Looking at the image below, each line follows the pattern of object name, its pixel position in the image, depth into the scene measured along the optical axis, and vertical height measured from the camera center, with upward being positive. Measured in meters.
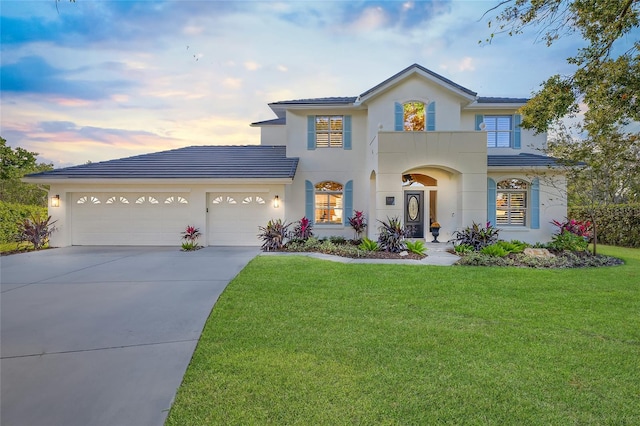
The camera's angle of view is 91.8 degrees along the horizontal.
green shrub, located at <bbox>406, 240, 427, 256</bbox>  9.84 -1.26
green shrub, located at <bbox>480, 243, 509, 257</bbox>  9.12 -1.26
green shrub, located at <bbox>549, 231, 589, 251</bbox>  10.36 -1.16
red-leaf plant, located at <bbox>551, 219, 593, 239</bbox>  12.06 -0.72
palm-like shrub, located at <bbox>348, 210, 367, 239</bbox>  12.43 -0.58
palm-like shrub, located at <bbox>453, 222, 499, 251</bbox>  10.32 -0.92
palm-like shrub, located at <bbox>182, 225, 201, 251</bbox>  12.08 -1.08
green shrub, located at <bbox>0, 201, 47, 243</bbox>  13.61 -0.43
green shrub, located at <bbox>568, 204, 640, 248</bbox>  13.39 -0.71
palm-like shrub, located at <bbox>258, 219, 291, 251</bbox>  11.11 -0.99
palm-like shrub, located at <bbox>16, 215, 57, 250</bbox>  11.52 -0.90
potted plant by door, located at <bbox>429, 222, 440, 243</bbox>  12.33 -0.86
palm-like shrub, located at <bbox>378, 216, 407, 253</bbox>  10.14 -0.93
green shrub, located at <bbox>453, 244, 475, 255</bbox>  9.77 -1.29
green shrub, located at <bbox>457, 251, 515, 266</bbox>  8.43 -1.44
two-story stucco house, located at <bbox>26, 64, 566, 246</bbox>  12.18 +1.04
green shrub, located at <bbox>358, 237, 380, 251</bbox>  10.13 -1.23
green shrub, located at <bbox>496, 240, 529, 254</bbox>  9.79 -1.23
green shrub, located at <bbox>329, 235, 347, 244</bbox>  12.07 -1.24
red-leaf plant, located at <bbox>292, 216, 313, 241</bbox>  11.87 -0.87
